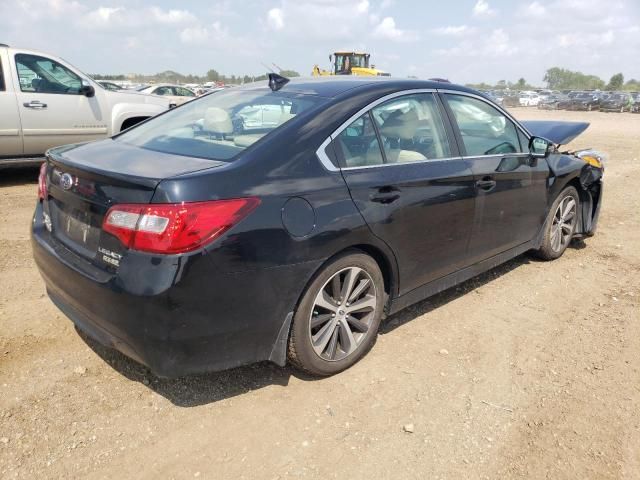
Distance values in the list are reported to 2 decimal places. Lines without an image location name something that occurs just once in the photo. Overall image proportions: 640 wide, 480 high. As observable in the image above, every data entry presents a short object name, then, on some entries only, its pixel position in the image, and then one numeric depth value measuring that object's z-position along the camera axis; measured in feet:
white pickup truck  23.52
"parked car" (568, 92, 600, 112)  141.79
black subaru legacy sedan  7.55
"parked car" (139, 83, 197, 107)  70.06
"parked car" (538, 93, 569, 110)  148.77
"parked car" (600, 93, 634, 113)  138.10
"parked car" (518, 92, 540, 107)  170.71
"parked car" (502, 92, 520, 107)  168.66
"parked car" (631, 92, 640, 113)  138.07
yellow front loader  84.64
